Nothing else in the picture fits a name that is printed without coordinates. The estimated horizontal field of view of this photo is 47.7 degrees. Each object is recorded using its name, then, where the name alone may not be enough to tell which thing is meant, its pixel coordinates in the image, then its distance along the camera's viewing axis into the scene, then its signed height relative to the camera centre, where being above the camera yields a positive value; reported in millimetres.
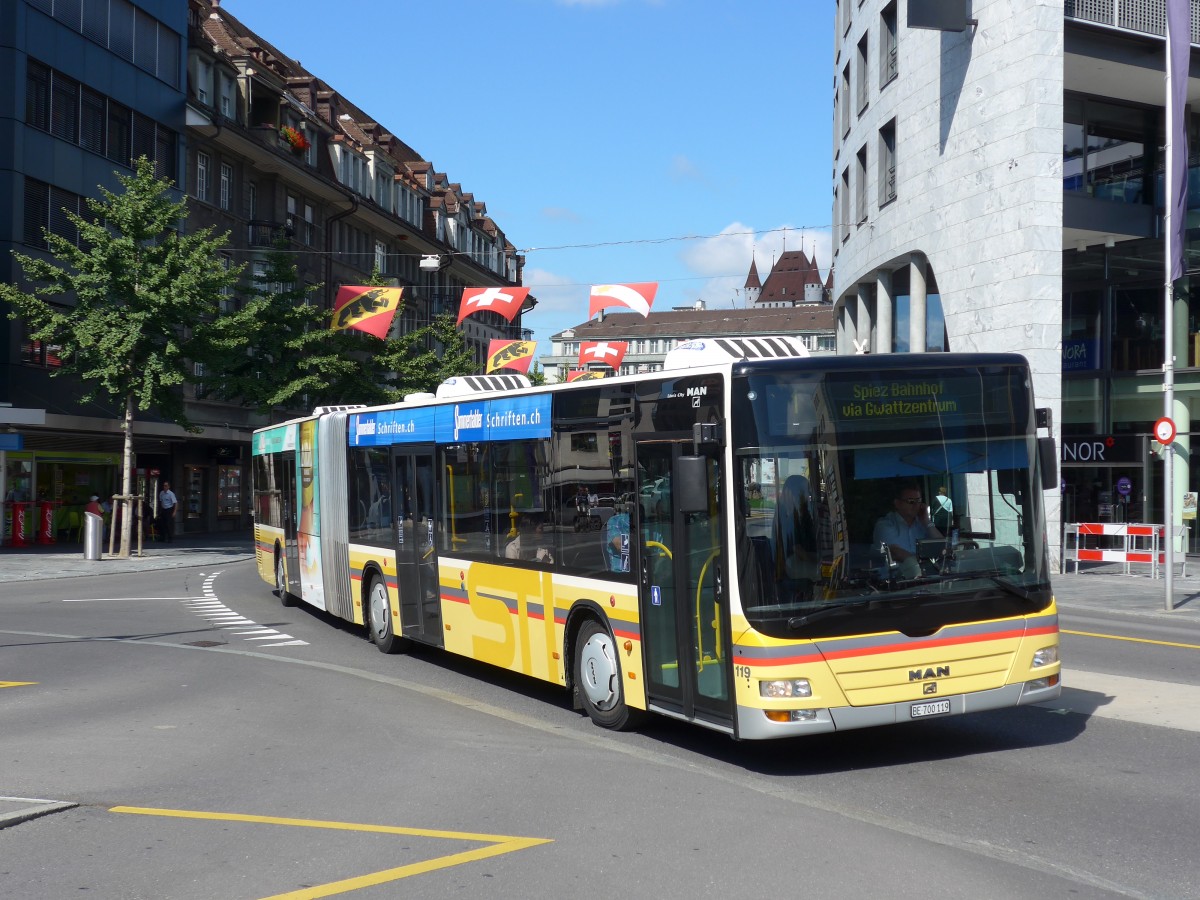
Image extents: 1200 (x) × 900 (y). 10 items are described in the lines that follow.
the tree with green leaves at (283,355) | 40781 +3858
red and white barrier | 25594 -1218
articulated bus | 7984 -395
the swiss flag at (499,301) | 30922 +4205
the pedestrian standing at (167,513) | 41969 -1008
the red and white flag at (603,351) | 30200 +2932
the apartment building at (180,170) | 36062 +10719
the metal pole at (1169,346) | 19594 +1987
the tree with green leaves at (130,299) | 32500 +4388
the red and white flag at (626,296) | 25688 +3563
